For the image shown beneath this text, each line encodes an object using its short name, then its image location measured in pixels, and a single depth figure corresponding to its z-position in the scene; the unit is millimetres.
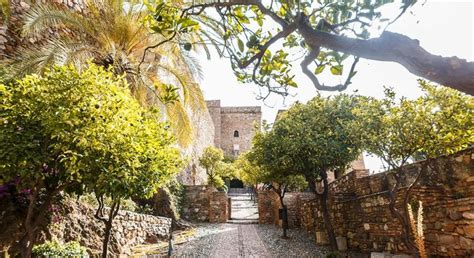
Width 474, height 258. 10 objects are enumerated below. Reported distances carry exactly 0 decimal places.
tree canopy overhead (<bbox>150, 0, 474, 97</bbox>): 1512
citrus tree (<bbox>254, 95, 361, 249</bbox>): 7543
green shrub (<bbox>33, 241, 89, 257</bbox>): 4637
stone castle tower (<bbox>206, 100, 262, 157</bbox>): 33125
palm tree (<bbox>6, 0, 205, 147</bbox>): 5816
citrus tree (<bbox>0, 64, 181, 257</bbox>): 3197
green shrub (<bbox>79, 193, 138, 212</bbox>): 6936
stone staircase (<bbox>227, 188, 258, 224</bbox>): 15070
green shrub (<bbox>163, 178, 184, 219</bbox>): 13519
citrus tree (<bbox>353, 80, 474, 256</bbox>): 4199
